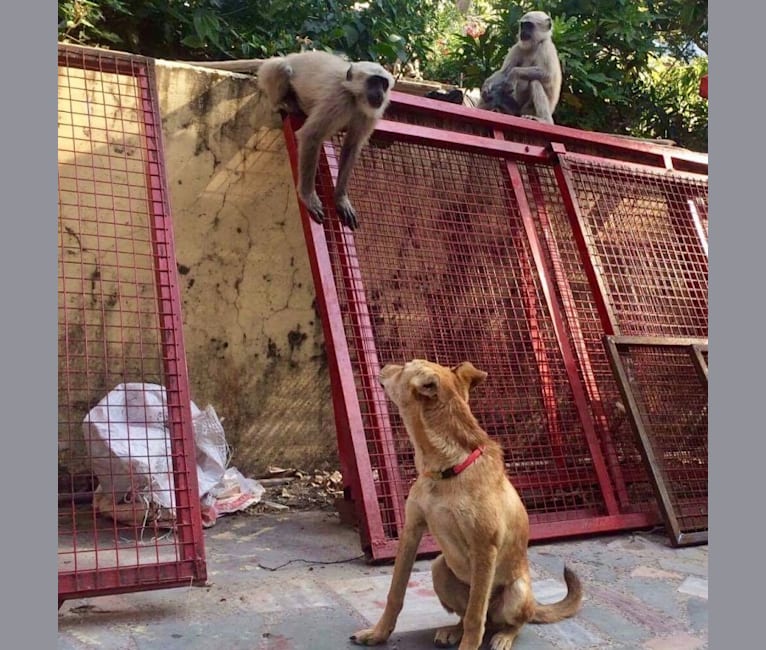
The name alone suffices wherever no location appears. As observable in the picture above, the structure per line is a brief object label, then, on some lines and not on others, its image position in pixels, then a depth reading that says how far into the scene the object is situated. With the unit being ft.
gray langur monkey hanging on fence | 15.97
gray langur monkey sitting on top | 23.58
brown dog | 9.86
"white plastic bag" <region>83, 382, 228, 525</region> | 13.44
